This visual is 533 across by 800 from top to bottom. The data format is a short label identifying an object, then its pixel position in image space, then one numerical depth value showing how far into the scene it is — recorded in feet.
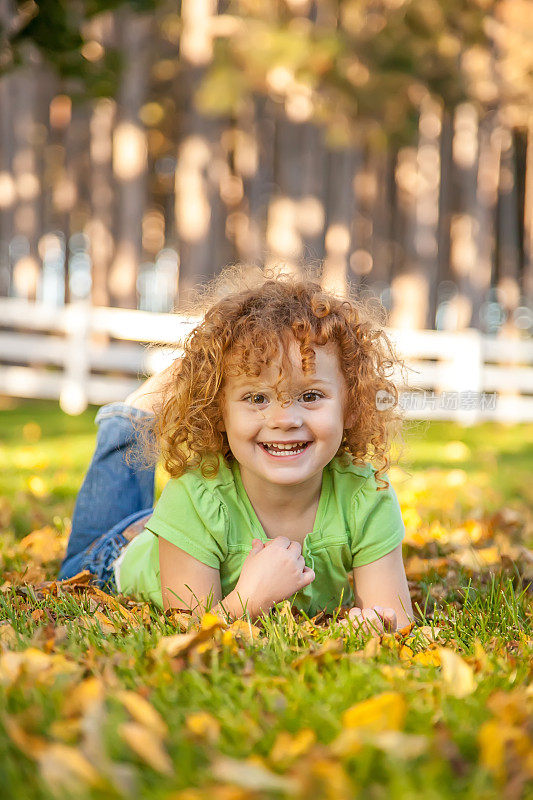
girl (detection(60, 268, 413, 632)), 4.81
